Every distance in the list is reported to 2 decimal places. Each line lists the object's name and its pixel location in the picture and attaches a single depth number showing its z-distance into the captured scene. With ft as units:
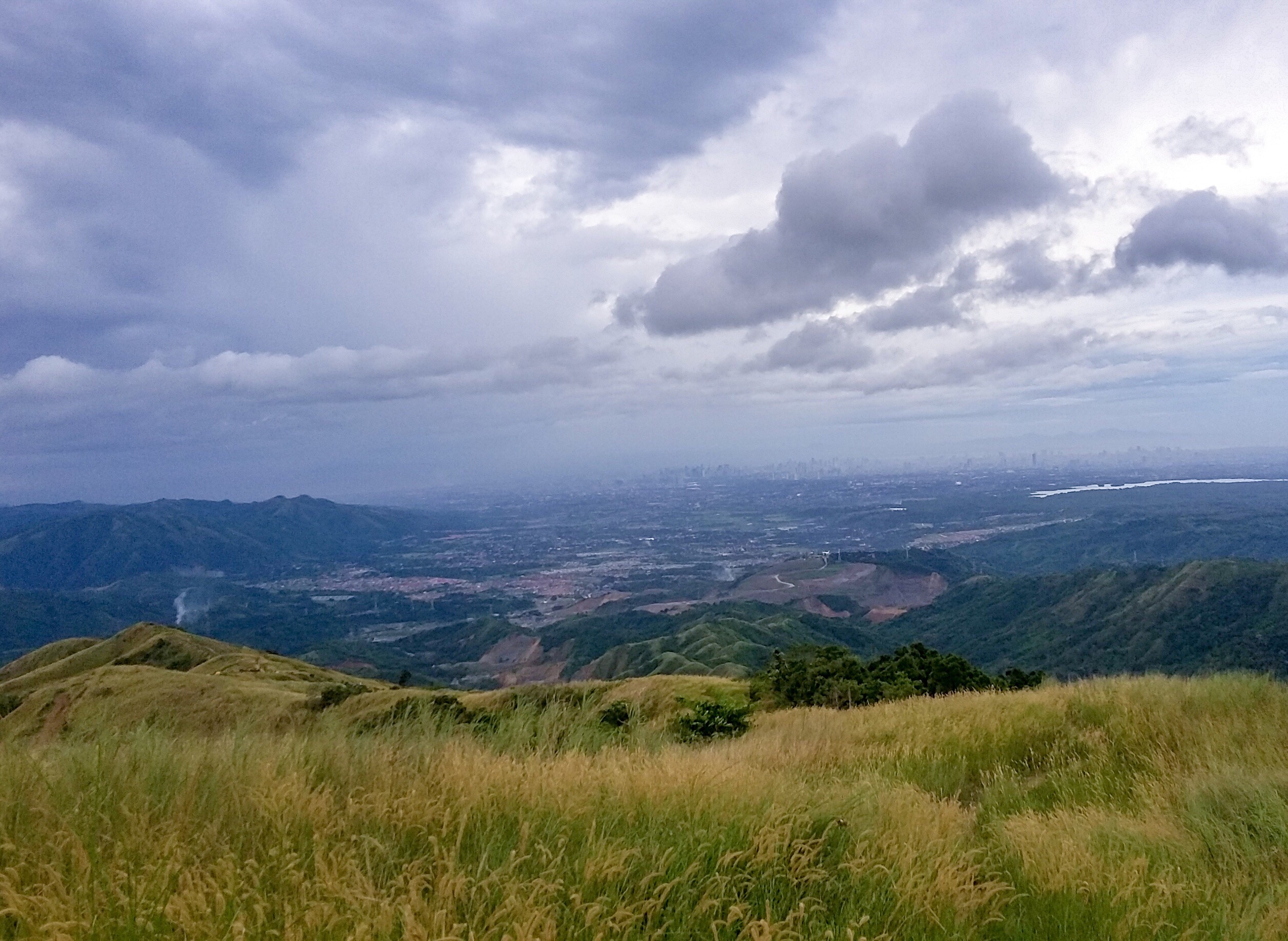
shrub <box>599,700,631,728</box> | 32.86
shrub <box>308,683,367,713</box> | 116.57
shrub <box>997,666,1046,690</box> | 58.84
